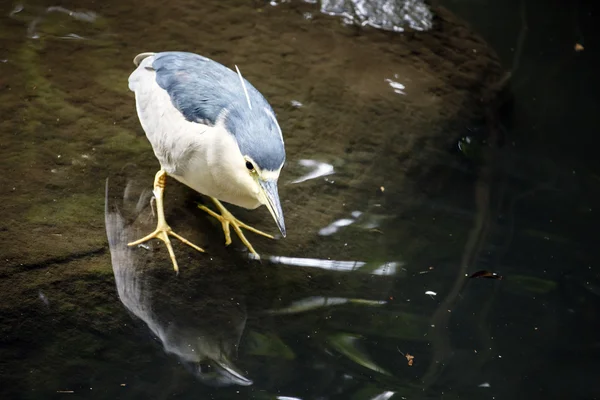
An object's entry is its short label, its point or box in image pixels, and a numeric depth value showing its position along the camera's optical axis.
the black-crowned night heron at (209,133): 4.90
